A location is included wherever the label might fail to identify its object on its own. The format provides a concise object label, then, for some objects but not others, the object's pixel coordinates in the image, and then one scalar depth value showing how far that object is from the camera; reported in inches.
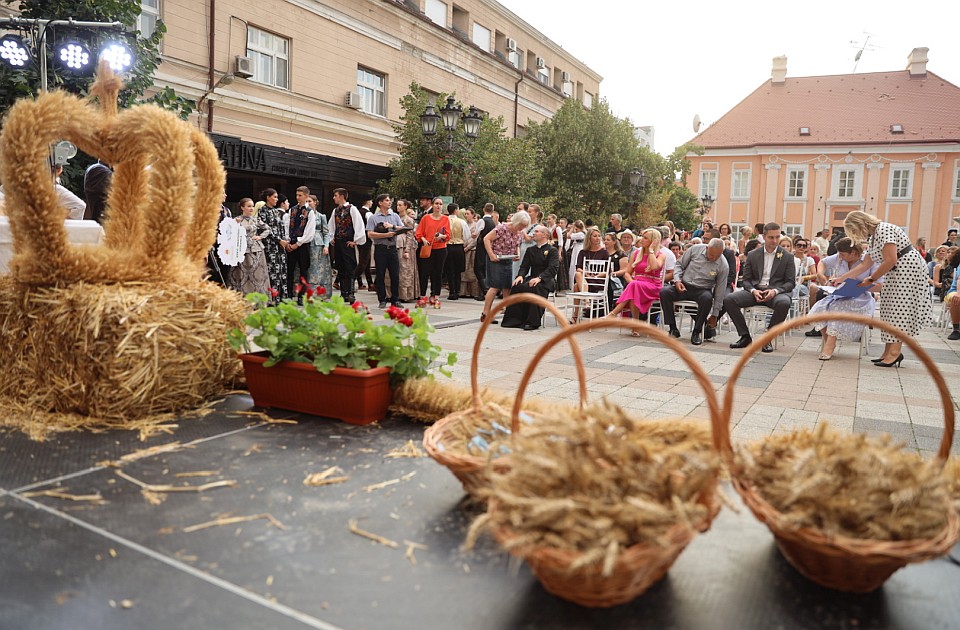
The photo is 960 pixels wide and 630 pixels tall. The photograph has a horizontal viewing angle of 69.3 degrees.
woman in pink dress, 399.2
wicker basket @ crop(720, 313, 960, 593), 68.3
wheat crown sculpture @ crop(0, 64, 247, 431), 139.2
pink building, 1635.1
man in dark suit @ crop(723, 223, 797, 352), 363.3
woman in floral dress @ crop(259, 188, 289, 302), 427.2
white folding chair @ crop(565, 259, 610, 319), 420.6
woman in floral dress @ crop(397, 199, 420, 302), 522.6
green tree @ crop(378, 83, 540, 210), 682.9
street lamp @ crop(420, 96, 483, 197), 613.3
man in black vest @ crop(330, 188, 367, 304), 451.8
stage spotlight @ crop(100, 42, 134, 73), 375.2
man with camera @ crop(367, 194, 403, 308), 459.2
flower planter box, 138.3
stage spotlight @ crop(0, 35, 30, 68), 343.6
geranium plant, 144.3
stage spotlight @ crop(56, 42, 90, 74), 357.7
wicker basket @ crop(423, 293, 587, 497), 91.7
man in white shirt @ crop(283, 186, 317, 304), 433.4
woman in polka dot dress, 296.4
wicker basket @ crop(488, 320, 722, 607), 63.7
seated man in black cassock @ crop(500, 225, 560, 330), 410.3
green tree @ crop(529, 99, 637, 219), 1098.1
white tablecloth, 187.8
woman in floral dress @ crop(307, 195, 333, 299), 441.7
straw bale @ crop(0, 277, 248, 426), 138.4
